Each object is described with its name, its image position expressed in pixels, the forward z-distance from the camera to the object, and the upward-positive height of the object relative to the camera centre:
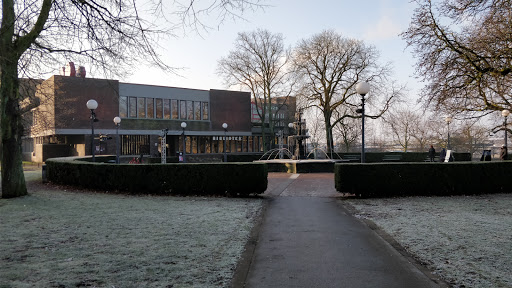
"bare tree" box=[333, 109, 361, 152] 57.02 +3.02
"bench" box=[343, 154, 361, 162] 34.88 -0.57
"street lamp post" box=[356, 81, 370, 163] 13.23 +2.34
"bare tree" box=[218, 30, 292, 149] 42.75 +10.26
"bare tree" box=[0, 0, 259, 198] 7.74 +2.66
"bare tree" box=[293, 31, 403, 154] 35.72 +8.51
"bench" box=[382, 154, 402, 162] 32.88 -0.73
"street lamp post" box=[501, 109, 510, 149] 20.23 +2.13
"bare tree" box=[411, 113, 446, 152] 59.28 +2.80
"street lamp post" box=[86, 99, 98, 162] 17.61 +2.46
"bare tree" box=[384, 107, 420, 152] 59.31 +4.29
